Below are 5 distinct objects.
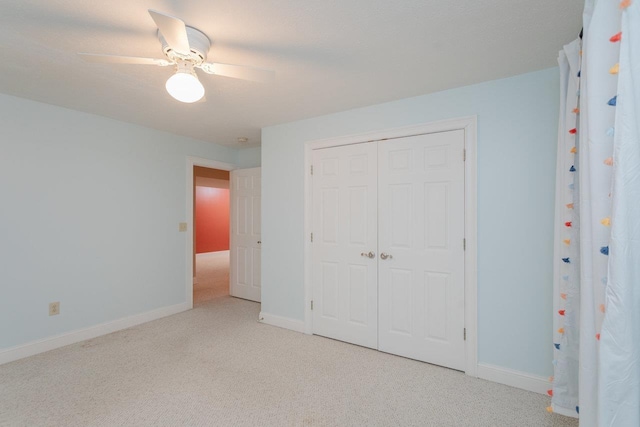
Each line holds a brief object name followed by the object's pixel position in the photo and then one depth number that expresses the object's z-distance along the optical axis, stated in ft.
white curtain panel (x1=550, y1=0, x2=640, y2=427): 2.79
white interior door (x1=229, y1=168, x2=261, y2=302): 15.14
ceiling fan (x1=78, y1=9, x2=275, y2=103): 5.34
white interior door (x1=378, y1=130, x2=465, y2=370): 8.38
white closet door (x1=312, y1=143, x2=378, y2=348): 9.73
